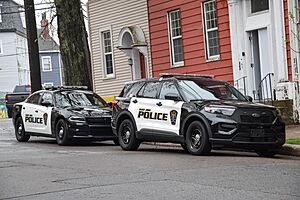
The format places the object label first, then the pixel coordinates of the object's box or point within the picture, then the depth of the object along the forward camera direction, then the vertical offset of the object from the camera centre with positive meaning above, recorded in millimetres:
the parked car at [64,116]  17375 -756
